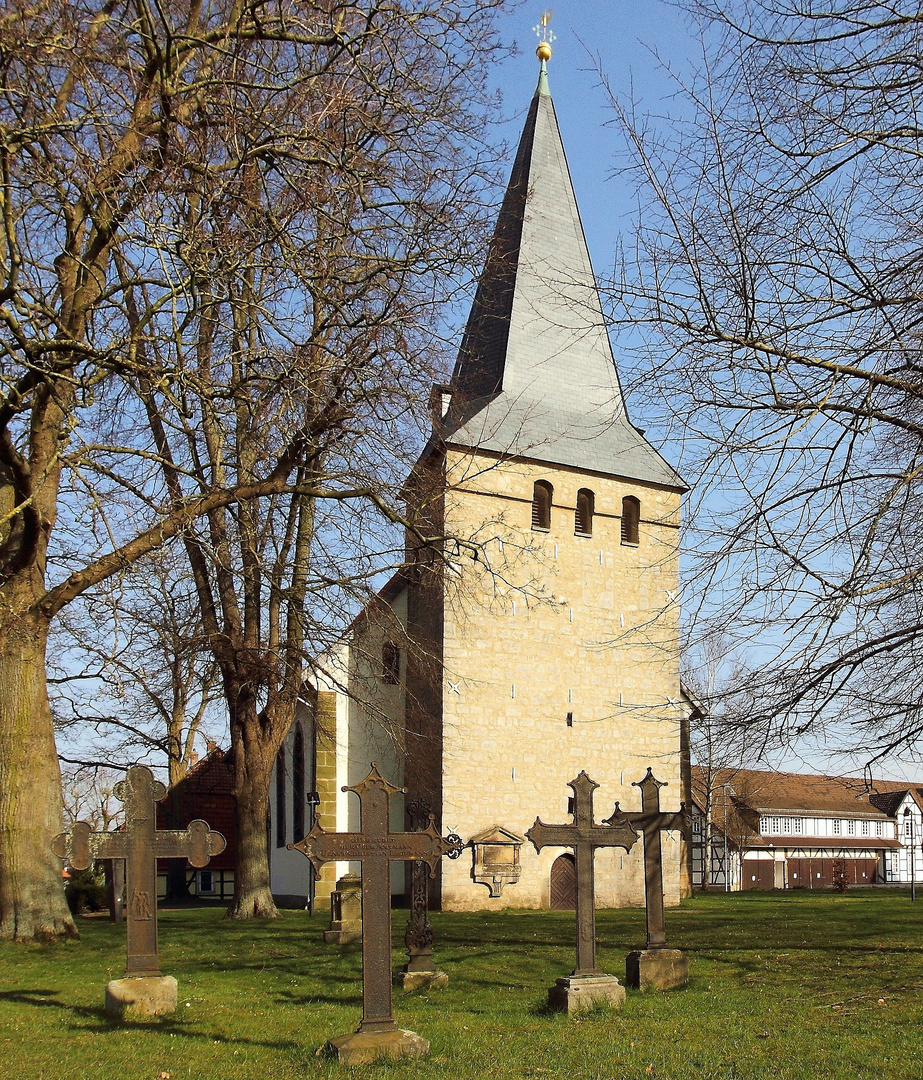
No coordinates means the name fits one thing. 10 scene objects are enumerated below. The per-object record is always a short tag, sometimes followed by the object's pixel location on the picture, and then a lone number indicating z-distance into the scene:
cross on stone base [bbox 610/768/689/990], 9.69
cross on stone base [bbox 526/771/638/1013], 8.50
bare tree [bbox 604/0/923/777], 6.90
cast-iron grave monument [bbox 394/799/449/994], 9.88
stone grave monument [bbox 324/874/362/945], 13.59
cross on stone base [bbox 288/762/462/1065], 6.63
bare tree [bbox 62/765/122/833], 29.11
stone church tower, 24.47
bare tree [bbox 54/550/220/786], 12.23
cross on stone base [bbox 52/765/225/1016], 8.33
